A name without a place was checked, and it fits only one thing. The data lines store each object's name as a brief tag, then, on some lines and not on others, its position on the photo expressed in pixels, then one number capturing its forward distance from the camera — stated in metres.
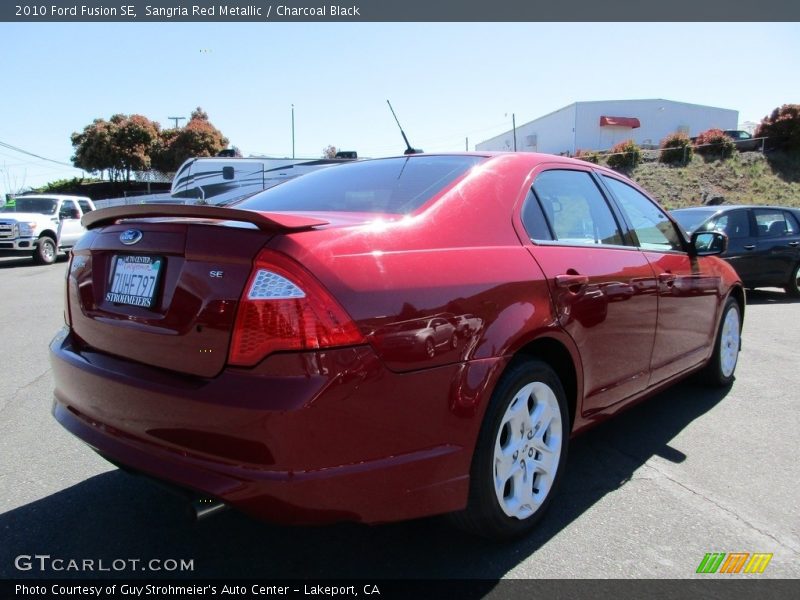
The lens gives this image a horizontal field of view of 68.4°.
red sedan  1.84
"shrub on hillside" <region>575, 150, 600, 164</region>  35.95
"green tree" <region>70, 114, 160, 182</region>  42.31
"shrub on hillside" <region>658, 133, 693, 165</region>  33.91
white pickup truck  15.16
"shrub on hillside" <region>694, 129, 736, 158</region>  34.97
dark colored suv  9.38
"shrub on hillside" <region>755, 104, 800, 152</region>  35.91
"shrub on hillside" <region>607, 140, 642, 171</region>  34.31
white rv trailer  14.89
